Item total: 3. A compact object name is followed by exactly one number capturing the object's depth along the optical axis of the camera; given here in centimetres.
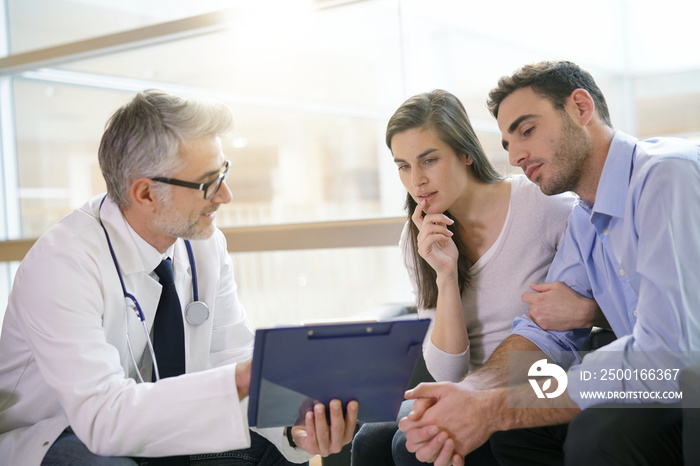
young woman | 203
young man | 154
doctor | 157
